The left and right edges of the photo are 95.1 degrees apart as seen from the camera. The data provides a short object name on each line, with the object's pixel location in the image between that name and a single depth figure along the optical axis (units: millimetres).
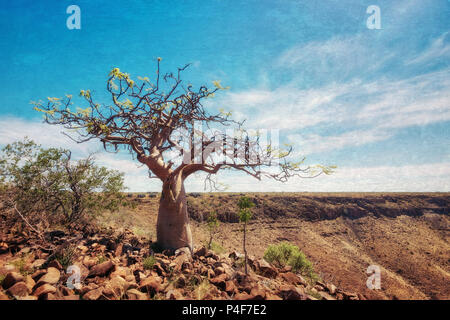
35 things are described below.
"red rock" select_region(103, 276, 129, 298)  2846
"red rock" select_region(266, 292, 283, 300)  3122
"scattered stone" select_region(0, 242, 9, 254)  3896
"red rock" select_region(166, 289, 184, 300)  2880
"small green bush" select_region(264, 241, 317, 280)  8334
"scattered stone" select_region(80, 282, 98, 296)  2871
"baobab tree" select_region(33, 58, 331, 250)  5340
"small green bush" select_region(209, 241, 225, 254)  7617
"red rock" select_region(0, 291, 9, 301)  2456
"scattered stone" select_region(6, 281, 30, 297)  2605
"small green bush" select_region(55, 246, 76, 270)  3643
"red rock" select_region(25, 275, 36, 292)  2741
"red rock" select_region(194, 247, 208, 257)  5977
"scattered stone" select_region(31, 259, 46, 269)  3529
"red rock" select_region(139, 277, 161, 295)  3123
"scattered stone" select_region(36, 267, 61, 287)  2852
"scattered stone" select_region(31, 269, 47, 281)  3071
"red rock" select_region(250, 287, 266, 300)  2967
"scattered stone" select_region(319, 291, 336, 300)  4104
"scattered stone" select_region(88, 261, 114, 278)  3391
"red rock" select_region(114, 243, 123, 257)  4682
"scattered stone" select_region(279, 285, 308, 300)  3396
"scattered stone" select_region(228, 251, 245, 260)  6527
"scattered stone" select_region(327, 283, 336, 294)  4867
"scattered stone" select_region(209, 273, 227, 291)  3600
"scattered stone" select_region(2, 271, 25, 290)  2730
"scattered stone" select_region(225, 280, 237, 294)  3445
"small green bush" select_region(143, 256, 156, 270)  4336
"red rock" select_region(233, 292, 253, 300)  2955
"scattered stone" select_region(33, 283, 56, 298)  2607
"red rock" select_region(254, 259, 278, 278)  5098
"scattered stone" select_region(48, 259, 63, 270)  3380
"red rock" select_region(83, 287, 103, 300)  2691
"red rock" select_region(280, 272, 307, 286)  4750
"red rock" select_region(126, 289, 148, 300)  2773
